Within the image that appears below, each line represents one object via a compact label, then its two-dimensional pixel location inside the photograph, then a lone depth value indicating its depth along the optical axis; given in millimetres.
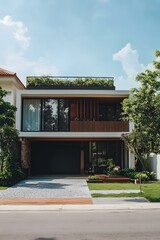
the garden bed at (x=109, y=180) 15018
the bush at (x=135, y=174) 15304
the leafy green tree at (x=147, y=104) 10144
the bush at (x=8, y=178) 13522
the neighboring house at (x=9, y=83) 18049
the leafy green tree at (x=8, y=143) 14144
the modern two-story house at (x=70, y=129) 17424
